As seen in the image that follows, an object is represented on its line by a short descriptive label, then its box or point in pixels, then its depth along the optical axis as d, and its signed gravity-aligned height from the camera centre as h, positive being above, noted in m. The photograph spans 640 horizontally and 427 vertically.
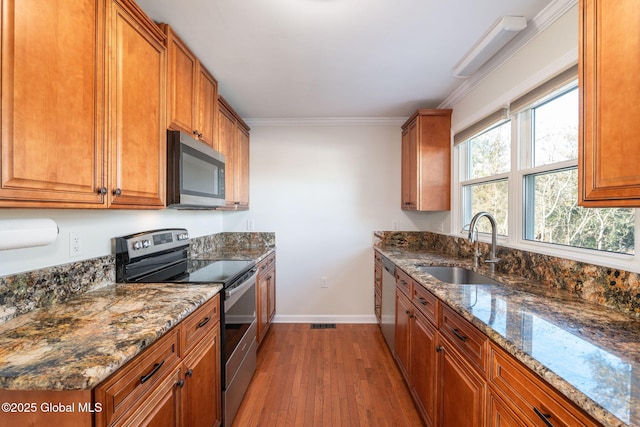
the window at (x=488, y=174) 2.11 +0.34
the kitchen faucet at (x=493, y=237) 1.88 -0.17
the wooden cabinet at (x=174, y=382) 0.80 -0.64
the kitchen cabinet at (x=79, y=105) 0.82 +0.41
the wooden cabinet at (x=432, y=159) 2.80 +0.56
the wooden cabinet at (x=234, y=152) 2.51 +0.63
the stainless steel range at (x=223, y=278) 1.62 -0.41
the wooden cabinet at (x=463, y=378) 0.79 -0.66
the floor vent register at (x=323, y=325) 3.23 -1.36
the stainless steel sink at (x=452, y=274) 2.05 -0.47
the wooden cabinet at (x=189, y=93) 1.65 +0.84
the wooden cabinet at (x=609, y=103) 0.84 +0.37
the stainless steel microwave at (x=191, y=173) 1.61 +0.27
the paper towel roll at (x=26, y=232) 0.92 -0.07
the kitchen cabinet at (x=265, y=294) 2.57 -0.84
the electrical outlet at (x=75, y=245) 1.34 -0.16
